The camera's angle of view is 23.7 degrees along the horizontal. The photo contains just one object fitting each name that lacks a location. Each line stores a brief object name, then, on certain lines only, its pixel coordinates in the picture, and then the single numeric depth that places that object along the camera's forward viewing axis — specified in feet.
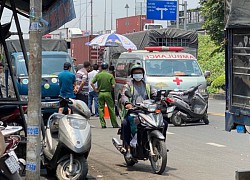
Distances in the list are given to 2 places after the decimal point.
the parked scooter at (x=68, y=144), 27.22
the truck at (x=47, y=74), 55.36
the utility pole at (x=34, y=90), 24.59
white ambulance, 55.67
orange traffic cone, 61.31
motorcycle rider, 31.81
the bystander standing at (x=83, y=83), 58.80
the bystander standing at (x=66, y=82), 51.11
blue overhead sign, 106.22
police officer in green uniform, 51.24
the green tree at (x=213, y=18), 100.78
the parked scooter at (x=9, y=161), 18.93
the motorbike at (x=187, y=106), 53.52
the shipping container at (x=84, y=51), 124.74
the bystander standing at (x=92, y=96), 61.11
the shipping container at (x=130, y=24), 162.71
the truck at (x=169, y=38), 86.79
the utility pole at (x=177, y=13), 107.17
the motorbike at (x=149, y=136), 30.19
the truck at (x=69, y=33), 150.09
